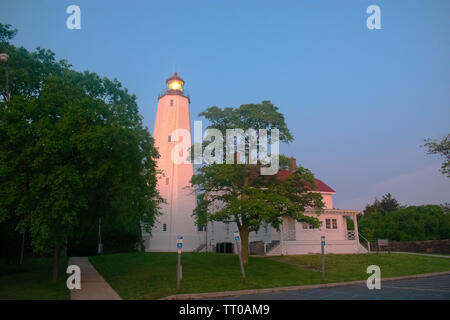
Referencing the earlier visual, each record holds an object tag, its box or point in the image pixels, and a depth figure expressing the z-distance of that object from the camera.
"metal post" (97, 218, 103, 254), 38.15
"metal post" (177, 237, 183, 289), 12.87
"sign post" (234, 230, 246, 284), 13.73
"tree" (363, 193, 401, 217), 71.75
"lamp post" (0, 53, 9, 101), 13.34
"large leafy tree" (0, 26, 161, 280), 13.42
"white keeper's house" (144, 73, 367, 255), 31.19
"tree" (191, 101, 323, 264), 19.52
